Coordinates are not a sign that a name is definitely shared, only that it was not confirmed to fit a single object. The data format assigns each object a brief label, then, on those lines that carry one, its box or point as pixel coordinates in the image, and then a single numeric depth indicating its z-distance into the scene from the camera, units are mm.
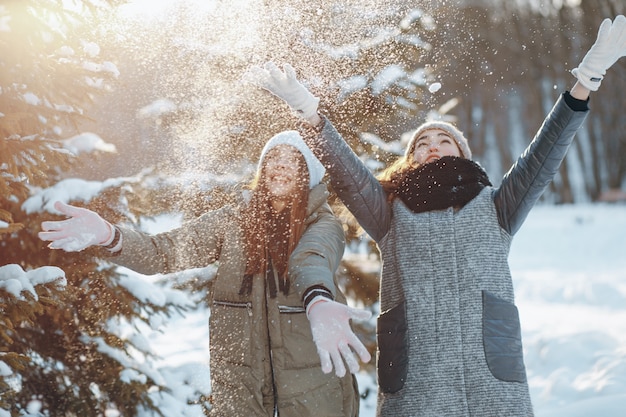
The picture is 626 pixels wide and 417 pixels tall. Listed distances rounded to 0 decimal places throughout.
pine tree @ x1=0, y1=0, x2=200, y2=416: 3230
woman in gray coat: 2766
